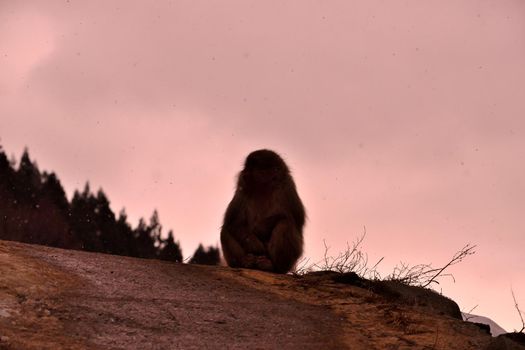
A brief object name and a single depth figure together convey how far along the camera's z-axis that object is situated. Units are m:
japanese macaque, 16.70
